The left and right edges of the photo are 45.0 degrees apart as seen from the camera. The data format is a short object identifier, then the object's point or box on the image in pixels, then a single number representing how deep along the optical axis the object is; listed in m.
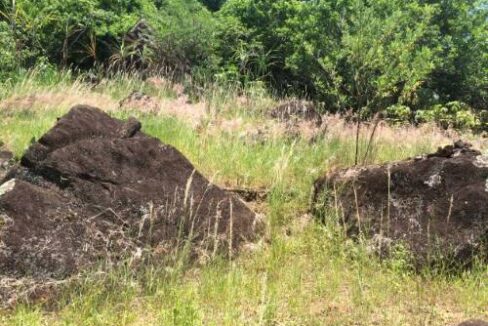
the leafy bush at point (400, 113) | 7.74
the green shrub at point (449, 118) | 10.20
